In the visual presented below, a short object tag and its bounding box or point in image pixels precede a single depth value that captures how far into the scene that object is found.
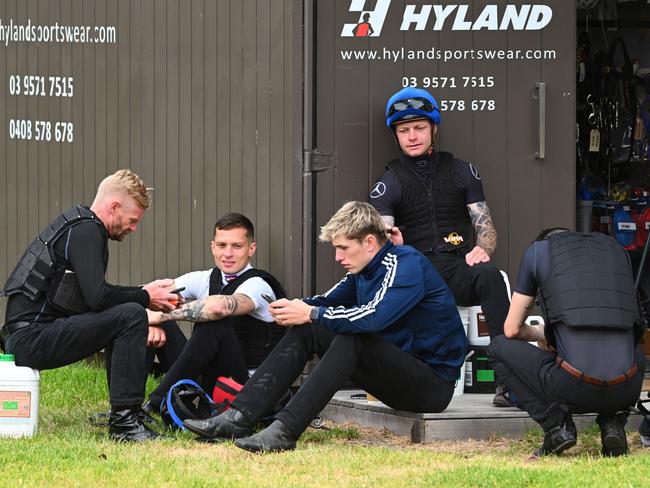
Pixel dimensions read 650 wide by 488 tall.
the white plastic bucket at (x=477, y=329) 16.28
